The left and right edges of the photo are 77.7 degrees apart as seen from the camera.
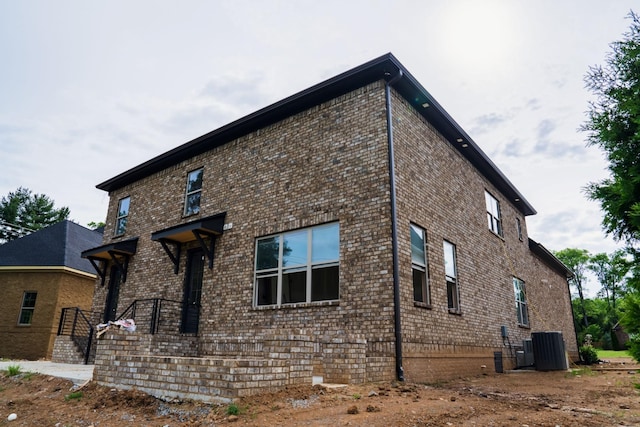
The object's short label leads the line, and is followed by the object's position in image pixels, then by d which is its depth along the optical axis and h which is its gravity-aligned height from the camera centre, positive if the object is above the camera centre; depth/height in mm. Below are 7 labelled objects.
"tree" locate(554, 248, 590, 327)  62638 +10922
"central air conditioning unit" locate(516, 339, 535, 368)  13562 -829
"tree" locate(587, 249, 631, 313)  61938 +9608
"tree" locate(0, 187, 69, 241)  43094 +12054
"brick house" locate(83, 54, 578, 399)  6945 +1875
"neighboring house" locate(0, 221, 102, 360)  18297 +1484
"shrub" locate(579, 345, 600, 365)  17984 -1036
